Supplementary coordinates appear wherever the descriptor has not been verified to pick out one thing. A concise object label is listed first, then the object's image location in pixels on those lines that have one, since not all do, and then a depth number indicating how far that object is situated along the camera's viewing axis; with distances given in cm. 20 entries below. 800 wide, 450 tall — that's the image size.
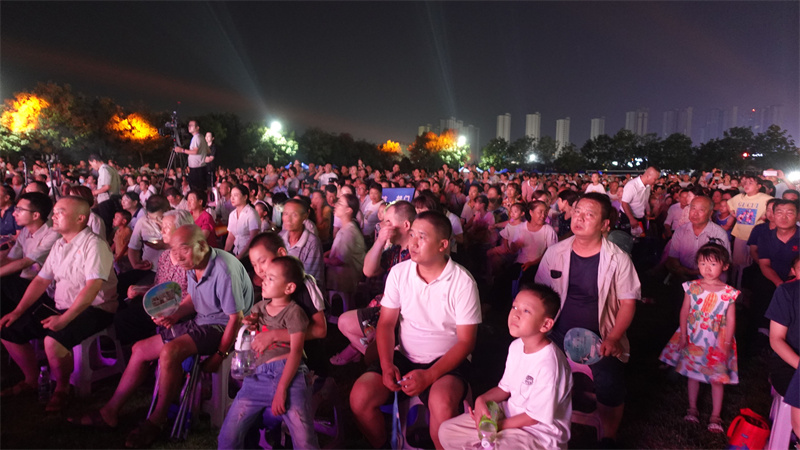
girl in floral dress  321
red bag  268
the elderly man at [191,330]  290
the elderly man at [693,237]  479
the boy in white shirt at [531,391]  220
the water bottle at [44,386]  339
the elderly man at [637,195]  699
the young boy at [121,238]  551
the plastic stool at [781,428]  260
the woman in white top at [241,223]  572
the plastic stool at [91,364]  347
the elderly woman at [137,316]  354
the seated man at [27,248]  375
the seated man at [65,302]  328
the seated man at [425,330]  261
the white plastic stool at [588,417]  296
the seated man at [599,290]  292
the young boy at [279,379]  250
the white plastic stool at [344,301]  504
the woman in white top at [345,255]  494
